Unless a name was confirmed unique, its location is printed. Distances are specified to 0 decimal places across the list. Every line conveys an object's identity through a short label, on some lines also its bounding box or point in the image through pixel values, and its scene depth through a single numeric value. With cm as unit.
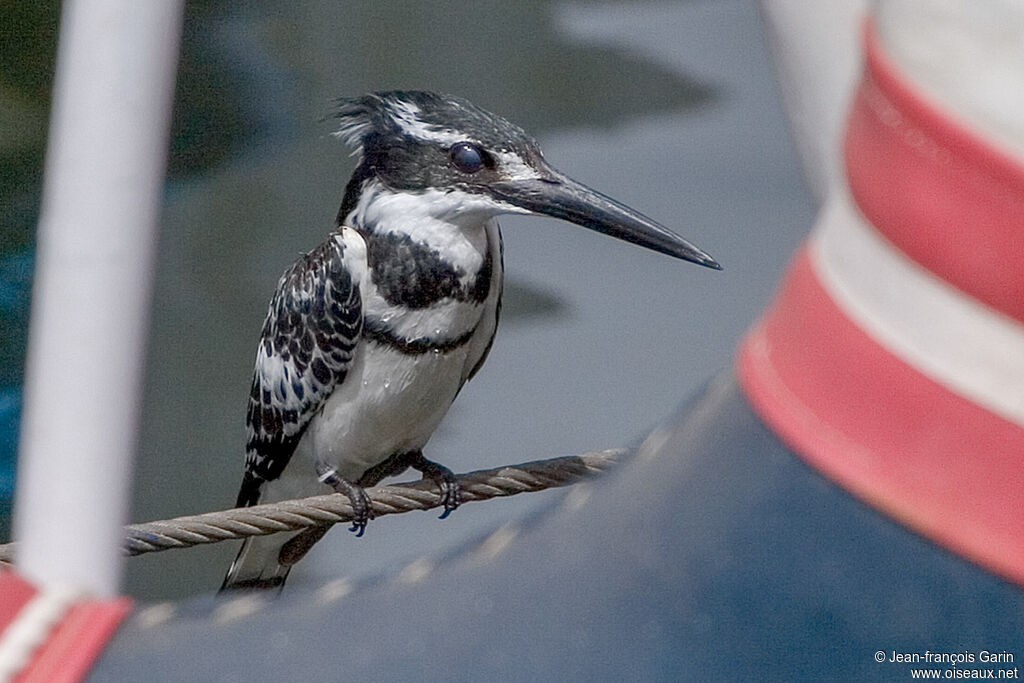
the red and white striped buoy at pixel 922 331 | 191
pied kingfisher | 405
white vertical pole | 239
